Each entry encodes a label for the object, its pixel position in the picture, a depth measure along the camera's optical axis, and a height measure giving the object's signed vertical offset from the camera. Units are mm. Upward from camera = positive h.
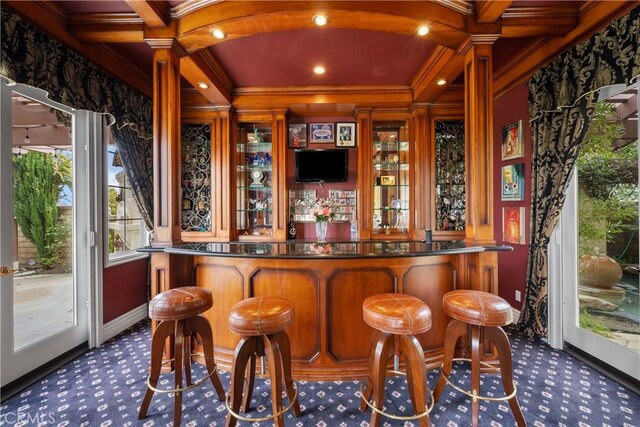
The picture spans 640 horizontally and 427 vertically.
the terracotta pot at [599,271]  2363 -556
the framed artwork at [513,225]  3027 -168
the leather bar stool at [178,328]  1724 -763
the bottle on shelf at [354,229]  3925 -261
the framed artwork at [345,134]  4156 +1183
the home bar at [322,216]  1772 -36
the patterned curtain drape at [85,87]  1945 +1118
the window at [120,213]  3100 +7
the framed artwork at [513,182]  3023 +326
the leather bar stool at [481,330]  1636 -761
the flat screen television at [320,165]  4043 +690
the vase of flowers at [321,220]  2898 -92
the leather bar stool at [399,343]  1509 -759
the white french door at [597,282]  2186 -657
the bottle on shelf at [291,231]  4062 -280
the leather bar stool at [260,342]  1511 -756
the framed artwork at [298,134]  4184 +1195
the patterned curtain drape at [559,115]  2006 +859
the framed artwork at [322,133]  4180 +1209
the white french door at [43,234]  2098 -175
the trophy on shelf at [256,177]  4062 +526
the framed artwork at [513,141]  3035 +796
